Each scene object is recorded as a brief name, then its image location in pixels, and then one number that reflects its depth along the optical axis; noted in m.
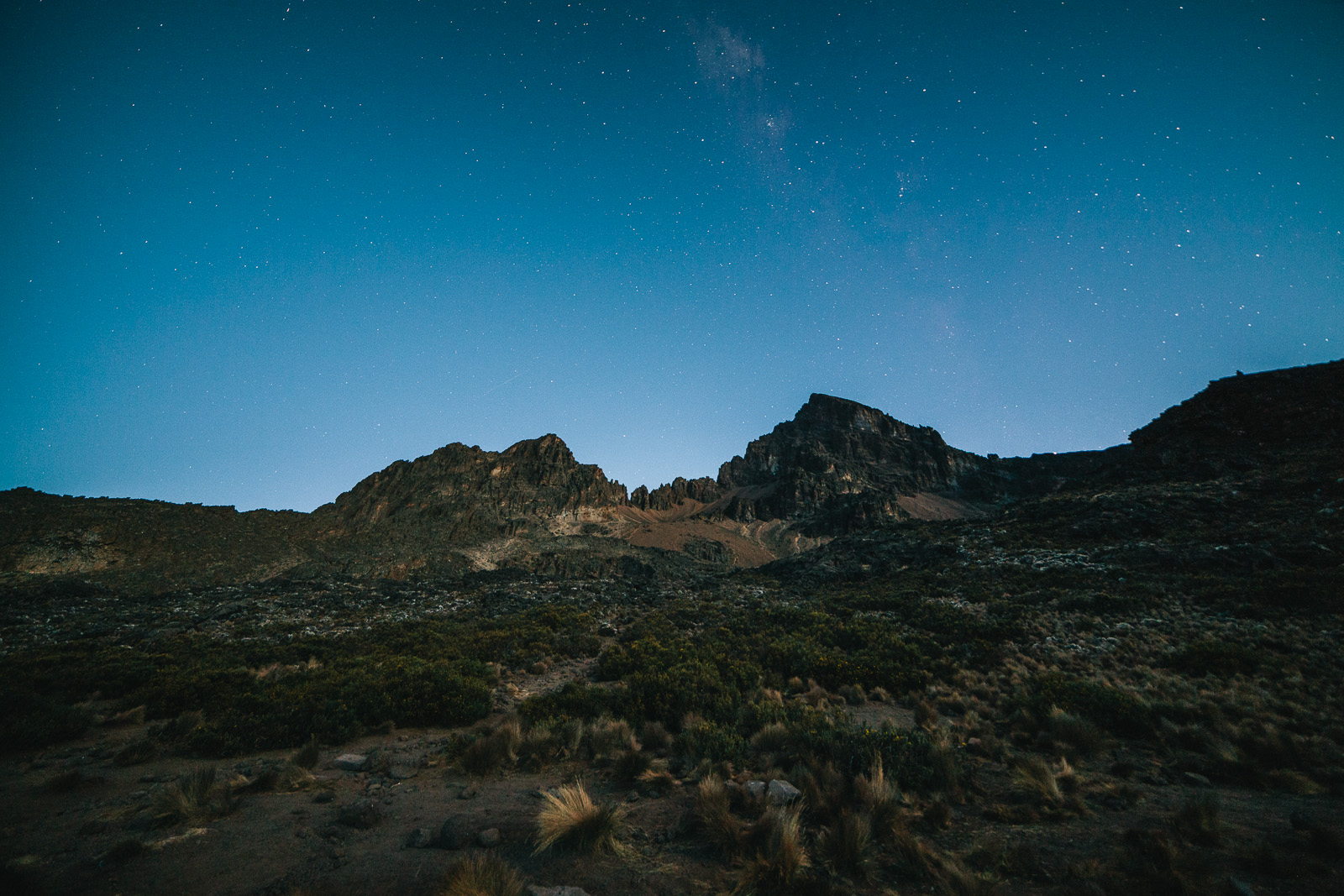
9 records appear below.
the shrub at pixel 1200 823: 5.12
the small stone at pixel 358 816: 5.92
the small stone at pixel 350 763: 8.11
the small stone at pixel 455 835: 5.39
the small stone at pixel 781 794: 6.09
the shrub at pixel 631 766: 7.58
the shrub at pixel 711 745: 8.13
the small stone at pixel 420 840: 5.41
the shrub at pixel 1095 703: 9.59
